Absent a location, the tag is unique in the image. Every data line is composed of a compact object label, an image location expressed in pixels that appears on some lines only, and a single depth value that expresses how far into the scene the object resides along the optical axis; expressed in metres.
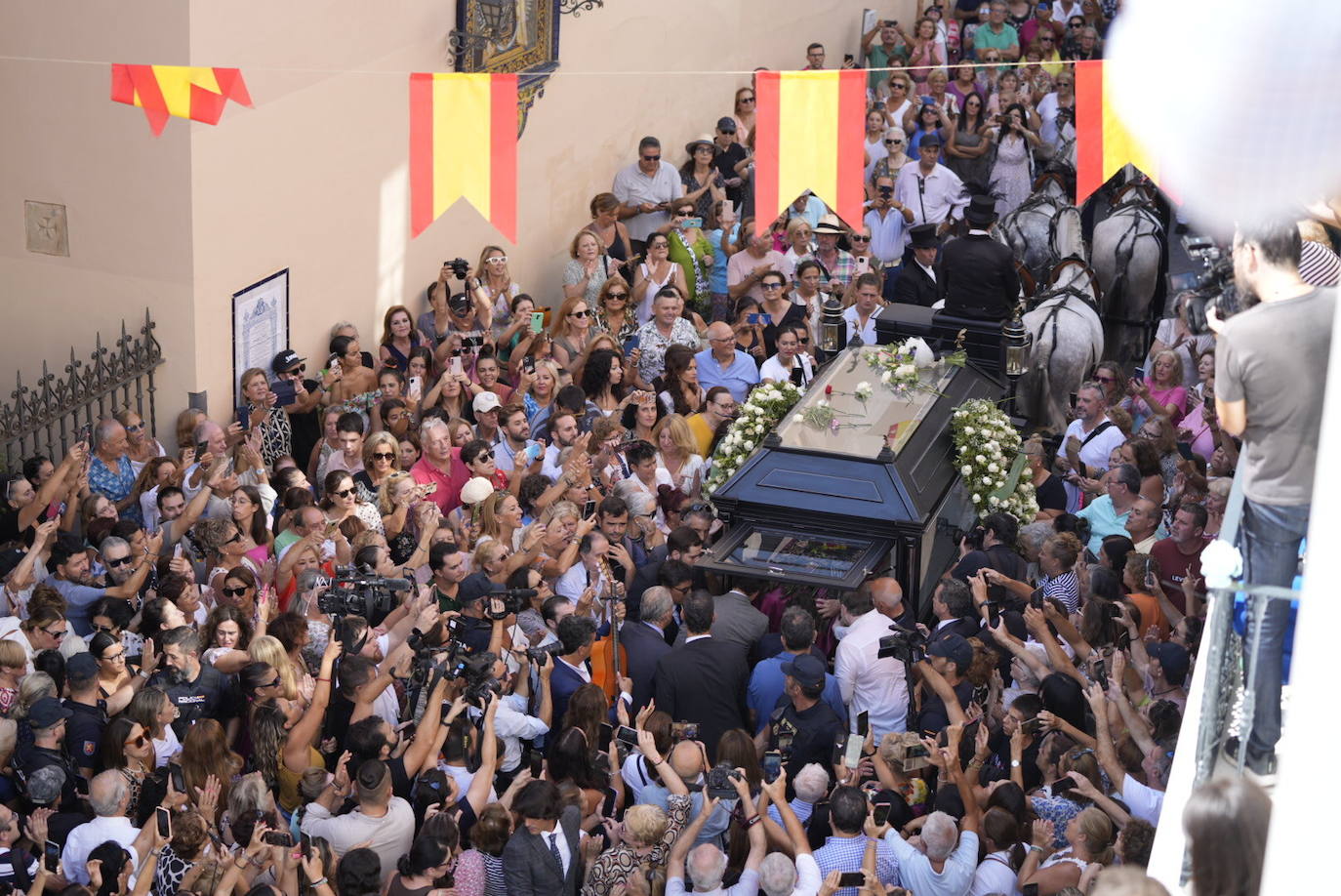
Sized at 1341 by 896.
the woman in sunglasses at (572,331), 21.22
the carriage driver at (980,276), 21.53
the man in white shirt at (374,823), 12.02
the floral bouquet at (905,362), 19.44
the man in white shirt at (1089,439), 19.20
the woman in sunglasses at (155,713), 12.84
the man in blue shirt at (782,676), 14.62
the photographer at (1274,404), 8.28
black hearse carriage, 16.77
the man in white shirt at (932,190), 27.47
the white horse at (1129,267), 25.39
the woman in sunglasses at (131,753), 12.52
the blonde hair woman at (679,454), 18.84
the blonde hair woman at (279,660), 13.41
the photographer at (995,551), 16.14
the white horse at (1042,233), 26.23
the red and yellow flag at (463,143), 15.83
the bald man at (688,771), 12.58
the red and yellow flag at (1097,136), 16.03
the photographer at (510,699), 13.33
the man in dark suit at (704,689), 14.40
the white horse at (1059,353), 22.50
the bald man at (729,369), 20.83
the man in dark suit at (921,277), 24.09
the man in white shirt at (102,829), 11.80
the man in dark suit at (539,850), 11.87
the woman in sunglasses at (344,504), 16.30
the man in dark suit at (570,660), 14.23
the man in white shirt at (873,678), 14.59
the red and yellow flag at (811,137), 16.03
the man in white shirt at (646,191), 26.34
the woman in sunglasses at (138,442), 18.05
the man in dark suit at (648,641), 14.83
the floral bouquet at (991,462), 18.22
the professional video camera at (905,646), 13.84
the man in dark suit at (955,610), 14.88
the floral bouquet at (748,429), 18.53
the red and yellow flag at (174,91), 17.25
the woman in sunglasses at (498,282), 22.25
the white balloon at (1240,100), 6.79
